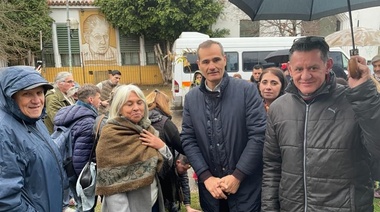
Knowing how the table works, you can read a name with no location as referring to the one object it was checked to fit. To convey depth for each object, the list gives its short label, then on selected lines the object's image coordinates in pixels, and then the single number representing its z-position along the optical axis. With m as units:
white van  11.91
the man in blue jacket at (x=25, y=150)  1.77
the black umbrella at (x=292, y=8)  2.49
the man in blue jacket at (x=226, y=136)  2.21
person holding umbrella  1.64
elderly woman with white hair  2.32
